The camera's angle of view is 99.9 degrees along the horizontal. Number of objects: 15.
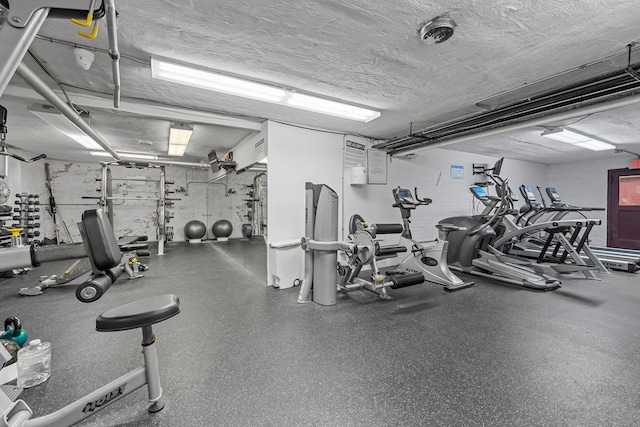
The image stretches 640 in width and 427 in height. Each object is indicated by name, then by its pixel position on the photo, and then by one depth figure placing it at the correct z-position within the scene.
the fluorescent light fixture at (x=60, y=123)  3.25
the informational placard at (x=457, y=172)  6.06
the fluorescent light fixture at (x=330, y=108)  3.04
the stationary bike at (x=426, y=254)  3.78
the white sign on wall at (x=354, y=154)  4.64
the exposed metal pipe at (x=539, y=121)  2.72
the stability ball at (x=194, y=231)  8.22
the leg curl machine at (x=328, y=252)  3.21
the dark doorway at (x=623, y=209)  6.45
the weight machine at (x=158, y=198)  5.46
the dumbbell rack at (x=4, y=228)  2.18
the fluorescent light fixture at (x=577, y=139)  4.44
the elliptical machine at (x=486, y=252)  4.01
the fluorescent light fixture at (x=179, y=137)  4.04
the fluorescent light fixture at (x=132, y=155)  6.17
